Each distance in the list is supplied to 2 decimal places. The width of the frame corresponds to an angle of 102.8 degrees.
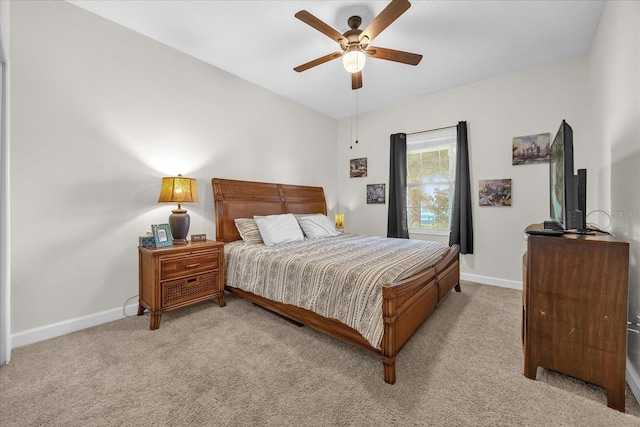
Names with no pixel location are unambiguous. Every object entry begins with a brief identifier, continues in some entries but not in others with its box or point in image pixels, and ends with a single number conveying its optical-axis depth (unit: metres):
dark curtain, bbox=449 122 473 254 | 3.72
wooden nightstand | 2.34
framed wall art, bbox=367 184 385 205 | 4.72
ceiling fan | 2.04
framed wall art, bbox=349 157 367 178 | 4.95
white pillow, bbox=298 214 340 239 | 3.55
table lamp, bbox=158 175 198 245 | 2.60
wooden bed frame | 1.64
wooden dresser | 1.42
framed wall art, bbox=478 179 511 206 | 3.51
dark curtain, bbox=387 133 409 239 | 4.35
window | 4.08
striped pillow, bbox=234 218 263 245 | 3.12
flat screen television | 1.64
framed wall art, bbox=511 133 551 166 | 3.26
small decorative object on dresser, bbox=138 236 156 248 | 2.54
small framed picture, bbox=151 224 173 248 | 2.53
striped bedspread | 1.76
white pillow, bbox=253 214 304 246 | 3.03
